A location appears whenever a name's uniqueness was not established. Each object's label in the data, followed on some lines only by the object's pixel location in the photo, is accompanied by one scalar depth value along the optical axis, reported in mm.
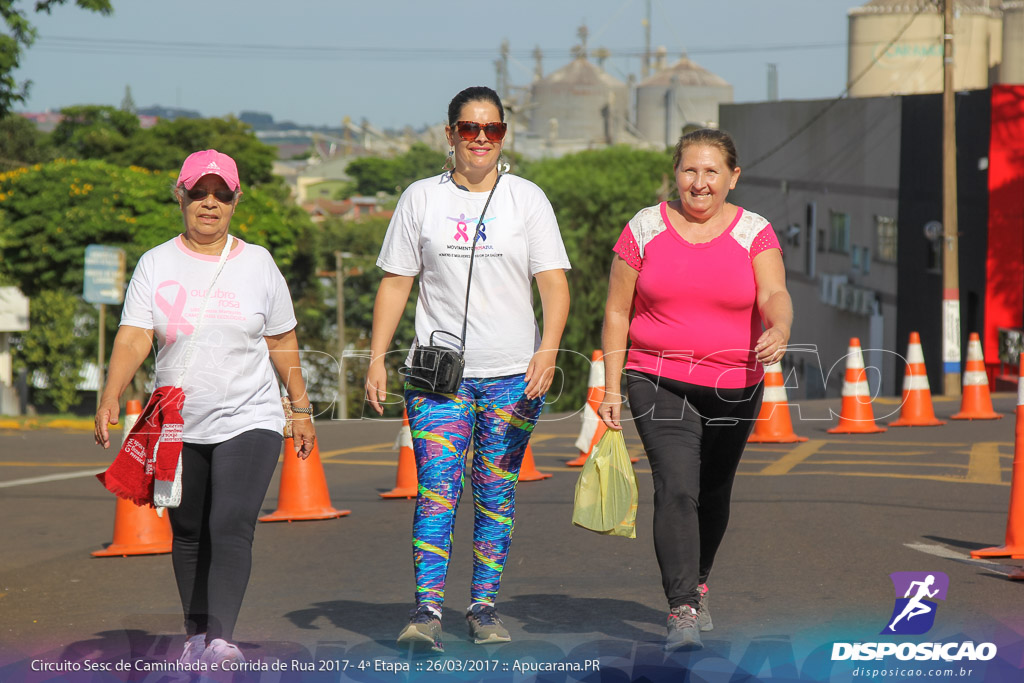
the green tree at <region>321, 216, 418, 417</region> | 63000
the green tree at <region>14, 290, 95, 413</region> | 58500
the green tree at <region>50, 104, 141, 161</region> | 65312
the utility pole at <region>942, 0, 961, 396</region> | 24750
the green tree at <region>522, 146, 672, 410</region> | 52188
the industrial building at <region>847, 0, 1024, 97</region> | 48875
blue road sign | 29938
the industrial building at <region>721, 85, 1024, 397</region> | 29359
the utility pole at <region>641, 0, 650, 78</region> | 149000
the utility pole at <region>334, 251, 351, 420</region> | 54281
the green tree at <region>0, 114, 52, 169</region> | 63875
